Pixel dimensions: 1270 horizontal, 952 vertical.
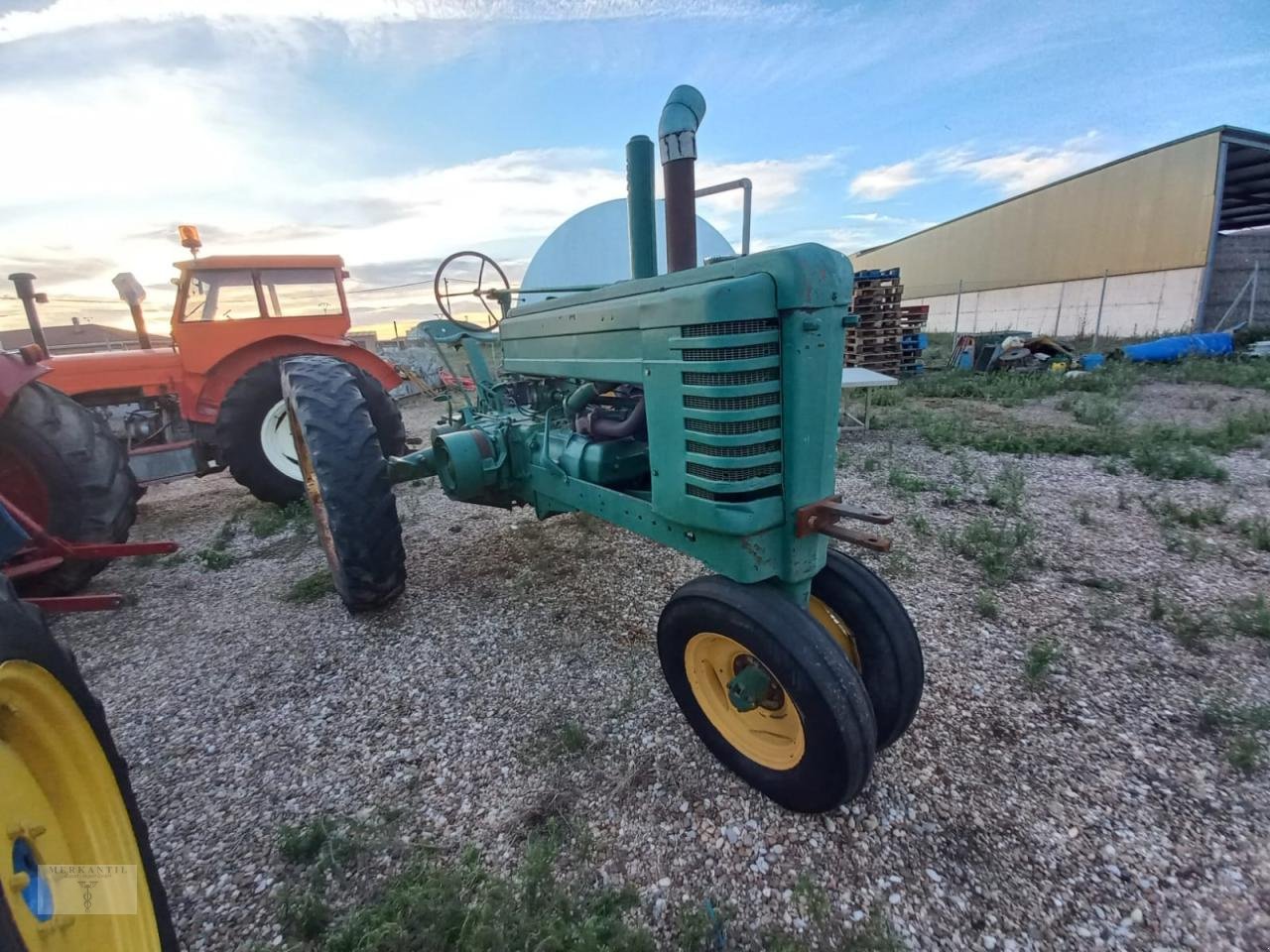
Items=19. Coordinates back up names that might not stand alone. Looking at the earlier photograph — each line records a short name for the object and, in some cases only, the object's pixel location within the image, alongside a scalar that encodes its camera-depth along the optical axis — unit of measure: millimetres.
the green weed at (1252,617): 2596
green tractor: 1651
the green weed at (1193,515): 3773
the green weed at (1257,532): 3410
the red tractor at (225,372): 4555
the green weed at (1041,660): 2385
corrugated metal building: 13102
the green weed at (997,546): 3264
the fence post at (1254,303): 12875
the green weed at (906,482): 4660
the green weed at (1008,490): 4246
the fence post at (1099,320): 14523
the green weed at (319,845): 1735
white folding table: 5875
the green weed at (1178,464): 4621
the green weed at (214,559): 3904
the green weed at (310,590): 3357
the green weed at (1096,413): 6585
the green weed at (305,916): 1536
